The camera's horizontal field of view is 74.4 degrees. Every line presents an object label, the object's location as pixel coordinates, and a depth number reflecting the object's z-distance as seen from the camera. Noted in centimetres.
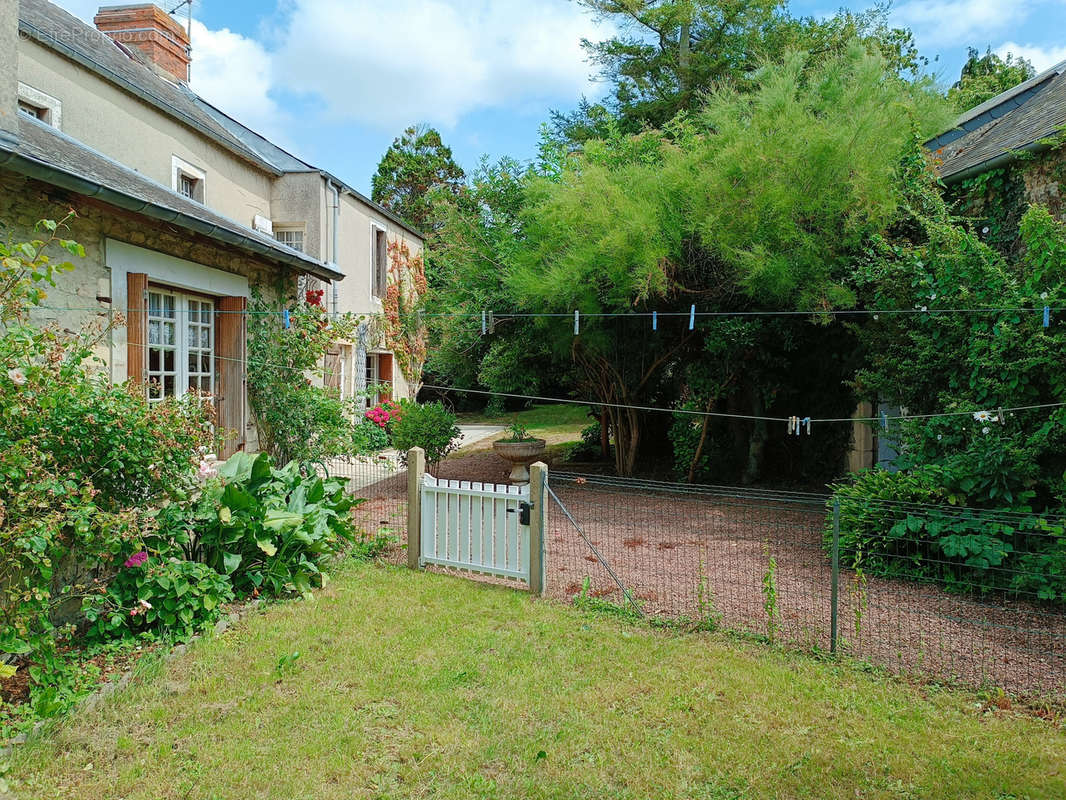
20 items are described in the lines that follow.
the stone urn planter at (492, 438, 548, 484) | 1069
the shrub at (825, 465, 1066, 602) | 531
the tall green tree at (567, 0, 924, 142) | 1853
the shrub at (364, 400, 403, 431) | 1047
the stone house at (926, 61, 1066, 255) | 662
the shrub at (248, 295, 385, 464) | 763
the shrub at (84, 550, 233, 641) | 429
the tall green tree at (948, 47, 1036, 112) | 1408
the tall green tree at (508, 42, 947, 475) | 763
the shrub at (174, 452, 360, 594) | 502
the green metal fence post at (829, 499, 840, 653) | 425
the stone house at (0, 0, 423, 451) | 511
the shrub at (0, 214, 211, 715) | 354
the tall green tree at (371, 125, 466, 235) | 3002
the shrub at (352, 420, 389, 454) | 830
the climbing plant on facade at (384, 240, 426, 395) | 1536
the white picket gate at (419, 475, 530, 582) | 572
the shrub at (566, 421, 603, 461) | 1455
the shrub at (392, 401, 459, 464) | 1111
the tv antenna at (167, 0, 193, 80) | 1208
